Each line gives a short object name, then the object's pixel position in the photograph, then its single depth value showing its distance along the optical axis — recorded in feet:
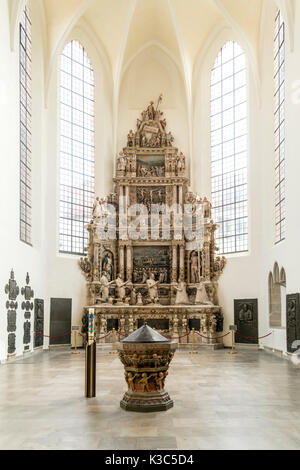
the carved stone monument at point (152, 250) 78.43
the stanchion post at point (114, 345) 68.59
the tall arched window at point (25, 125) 68.85
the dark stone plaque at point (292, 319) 55.72
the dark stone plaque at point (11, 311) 57.98
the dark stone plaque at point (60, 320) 76.23
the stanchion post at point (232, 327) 66.13
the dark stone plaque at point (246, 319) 76.33
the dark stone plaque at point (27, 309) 64.54
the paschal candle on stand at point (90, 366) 33.76
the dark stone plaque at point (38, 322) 69.77
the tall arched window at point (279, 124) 67.36
